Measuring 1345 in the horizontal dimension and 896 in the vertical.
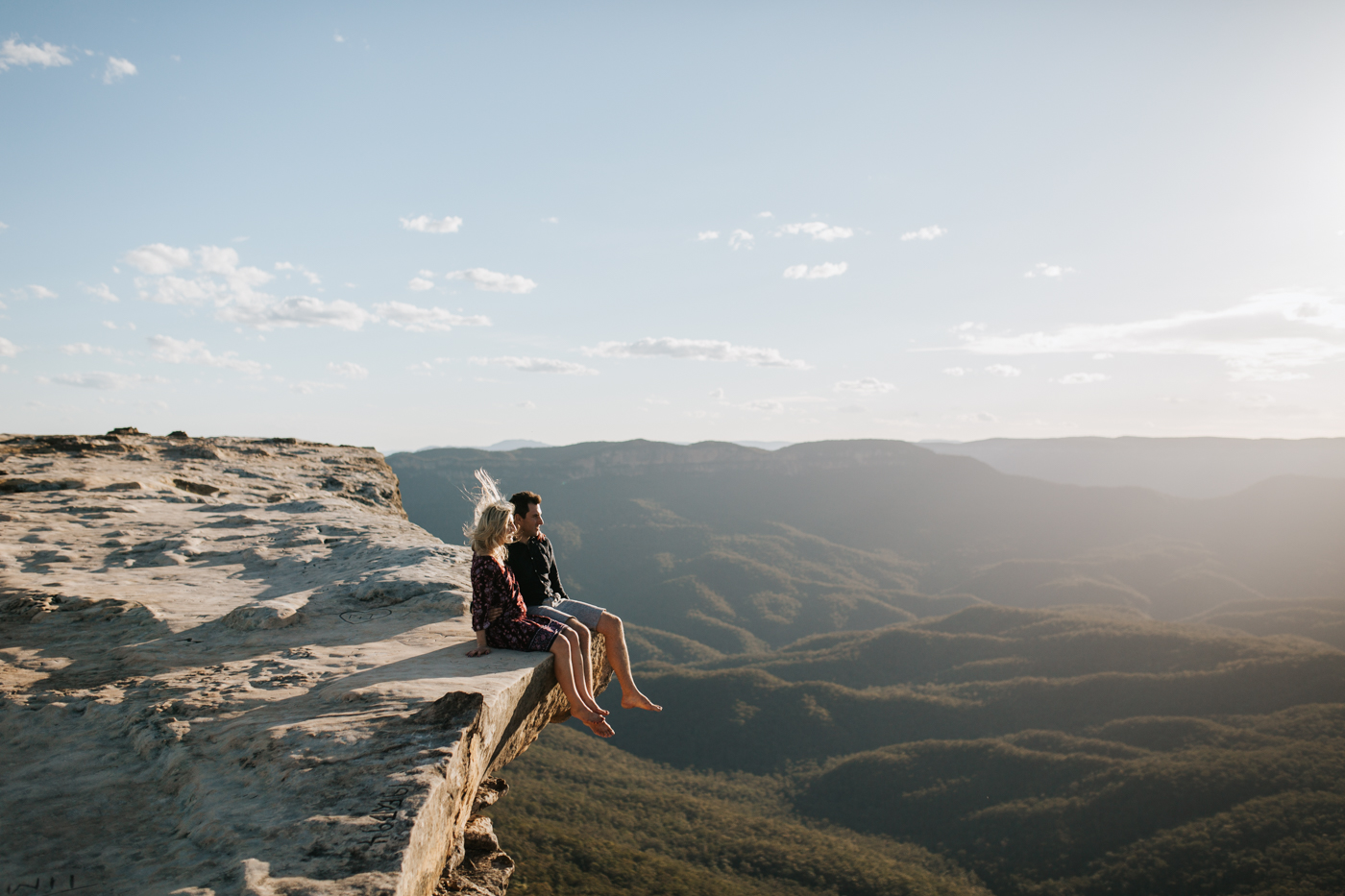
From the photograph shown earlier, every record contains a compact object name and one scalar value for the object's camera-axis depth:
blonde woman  6.30
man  7.08
